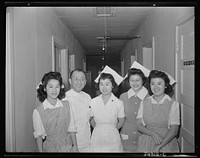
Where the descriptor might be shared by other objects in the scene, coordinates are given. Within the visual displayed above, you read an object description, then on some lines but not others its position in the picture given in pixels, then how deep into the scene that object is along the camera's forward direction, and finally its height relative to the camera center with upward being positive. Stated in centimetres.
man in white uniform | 174 -20
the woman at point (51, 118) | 168 -28
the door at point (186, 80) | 164 -2
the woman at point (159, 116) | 169 -28
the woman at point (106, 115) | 173 -27
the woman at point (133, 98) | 172 -15
